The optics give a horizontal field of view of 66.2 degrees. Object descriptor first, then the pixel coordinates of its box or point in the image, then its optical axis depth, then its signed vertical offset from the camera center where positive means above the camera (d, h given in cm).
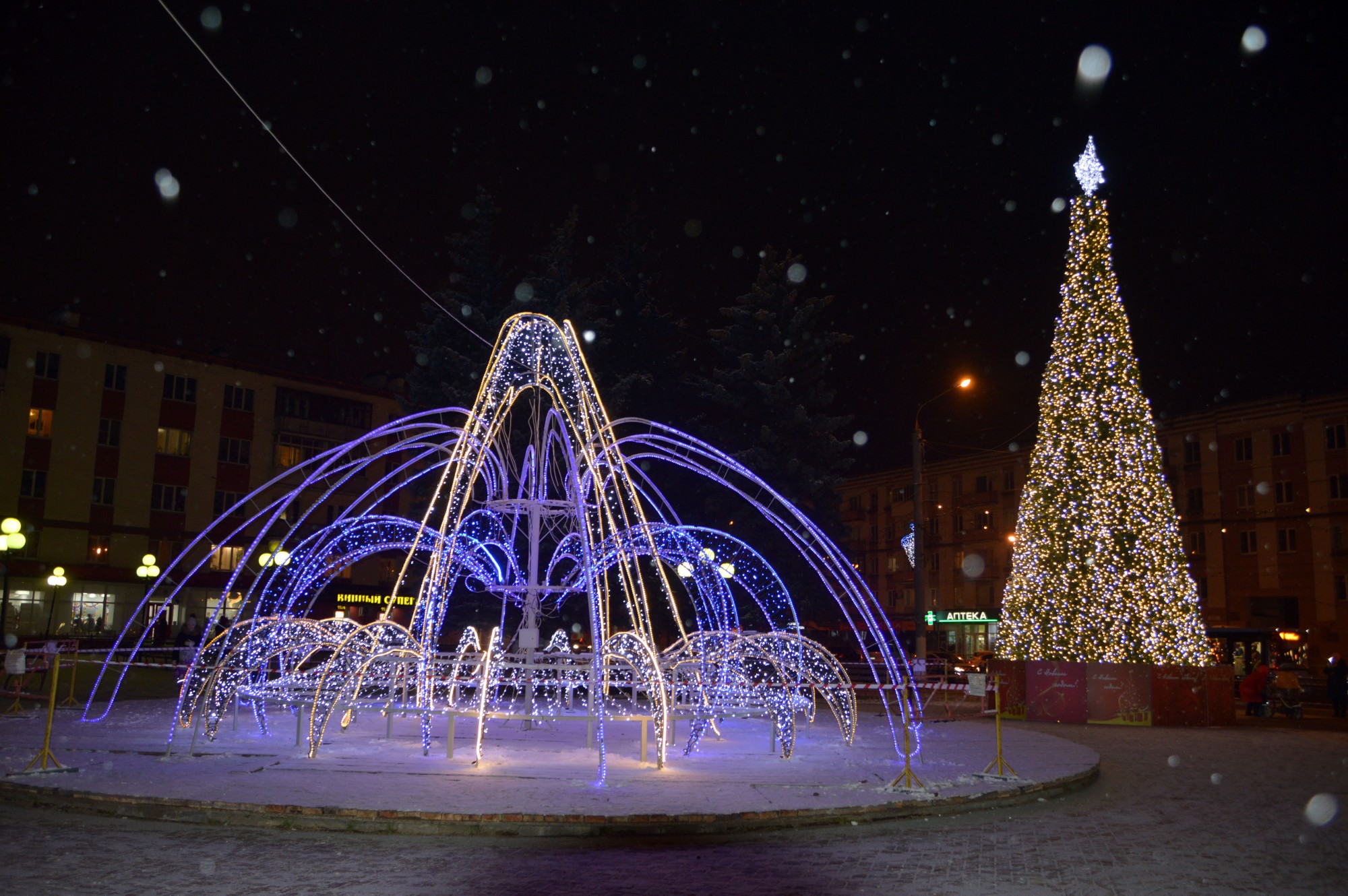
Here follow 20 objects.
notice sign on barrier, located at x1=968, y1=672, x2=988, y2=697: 1228 -66
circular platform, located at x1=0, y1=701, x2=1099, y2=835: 912 -170
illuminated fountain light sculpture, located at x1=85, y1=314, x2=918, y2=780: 1318 -30
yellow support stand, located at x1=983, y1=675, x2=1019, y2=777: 1192 -162
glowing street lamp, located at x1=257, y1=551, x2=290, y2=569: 2280 +134
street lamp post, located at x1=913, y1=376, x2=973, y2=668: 2438 +137
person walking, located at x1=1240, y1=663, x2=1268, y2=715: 2462 -121
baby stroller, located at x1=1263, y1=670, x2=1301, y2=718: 2482 -139
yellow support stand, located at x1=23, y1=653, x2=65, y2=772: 1073 -143
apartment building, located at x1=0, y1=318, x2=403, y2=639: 4469 +703
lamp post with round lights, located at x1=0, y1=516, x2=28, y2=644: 2298 +158
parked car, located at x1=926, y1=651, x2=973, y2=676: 3982 -143
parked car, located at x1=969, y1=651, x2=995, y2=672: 3828 -129
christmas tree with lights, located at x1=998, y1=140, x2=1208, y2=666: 2120 +249
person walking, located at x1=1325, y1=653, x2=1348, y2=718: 2572 -121
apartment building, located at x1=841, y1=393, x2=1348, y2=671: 4431 +543
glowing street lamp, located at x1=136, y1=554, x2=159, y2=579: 3284 +140
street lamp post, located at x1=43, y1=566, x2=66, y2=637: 3406 +103
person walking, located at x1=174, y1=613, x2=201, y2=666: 2567 -74
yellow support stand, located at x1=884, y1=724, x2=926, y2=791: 1093 -163
